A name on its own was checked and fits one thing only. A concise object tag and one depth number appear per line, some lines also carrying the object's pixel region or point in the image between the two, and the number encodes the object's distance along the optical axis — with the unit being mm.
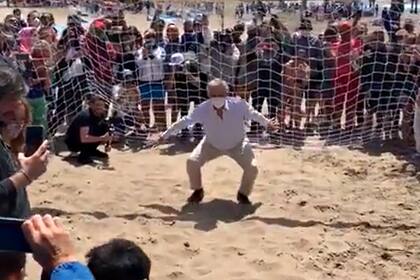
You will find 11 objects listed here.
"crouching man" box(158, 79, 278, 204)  6910
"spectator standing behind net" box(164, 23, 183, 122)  9586
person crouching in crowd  8258
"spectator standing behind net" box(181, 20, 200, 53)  9984
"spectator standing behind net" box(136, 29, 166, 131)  9532
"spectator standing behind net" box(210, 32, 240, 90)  9625
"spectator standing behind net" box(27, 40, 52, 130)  8547
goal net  9305
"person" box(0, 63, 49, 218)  2787
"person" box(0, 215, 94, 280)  1672
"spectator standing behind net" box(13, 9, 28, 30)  11627
